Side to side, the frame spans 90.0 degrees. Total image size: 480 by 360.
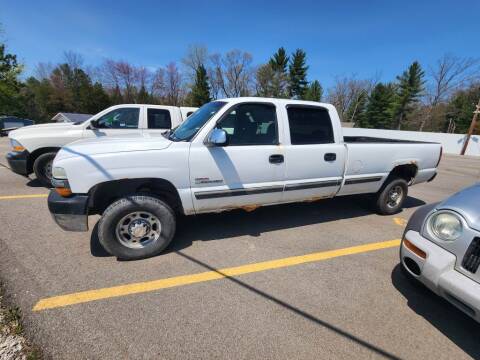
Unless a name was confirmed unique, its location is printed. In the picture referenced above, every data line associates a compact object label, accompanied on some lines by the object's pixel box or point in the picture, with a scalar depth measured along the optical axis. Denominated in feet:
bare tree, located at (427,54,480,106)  122.58
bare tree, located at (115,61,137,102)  161.65
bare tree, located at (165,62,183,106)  179.22
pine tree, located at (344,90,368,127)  175.89
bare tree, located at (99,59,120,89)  161.61
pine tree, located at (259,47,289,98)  152.87
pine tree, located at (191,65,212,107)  155.63
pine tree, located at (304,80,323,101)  167.18
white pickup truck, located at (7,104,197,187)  16.69
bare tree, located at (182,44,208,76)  163.67
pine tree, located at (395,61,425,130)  146.92
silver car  5.56
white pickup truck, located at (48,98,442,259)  8.54
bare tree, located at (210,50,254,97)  171.78
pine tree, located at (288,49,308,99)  160.04
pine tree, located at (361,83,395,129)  152.05
